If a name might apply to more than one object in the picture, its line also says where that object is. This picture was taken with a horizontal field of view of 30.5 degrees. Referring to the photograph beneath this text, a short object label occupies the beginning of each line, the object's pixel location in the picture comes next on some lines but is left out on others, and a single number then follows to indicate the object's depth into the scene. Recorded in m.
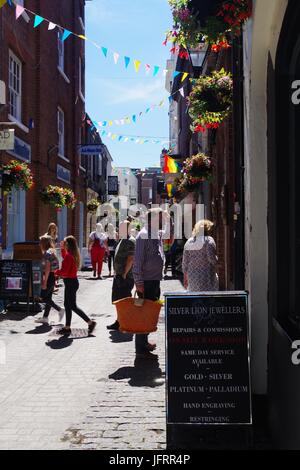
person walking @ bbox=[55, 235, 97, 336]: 8.47
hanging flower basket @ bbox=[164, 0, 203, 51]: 5.45
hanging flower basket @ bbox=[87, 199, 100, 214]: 27.85
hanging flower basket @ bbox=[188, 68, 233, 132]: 8.04
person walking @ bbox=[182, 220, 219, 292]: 6.49
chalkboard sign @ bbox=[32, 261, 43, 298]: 10.68
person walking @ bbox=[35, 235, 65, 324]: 9.26
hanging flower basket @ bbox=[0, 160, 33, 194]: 11.54
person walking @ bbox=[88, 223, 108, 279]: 17.27
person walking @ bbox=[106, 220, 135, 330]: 8.52
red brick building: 14.45
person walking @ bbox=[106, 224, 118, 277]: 18.82
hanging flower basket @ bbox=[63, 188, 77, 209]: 17.18
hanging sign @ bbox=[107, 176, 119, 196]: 48.18
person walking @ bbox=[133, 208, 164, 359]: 6.85
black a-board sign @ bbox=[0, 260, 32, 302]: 10.47
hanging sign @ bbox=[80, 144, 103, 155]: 23.56
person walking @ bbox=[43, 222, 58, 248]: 11.59
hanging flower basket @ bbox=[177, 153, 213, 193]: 12.43
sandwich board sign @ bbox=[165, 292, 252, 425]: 4.13
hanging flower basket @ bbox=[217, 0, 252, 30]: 4.70
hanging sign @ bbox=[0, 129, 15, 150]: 10.13
